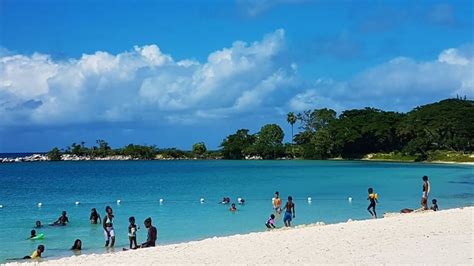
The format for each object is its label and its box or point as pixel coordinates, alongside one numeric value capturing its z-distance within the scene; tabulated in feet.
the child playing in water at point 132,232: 66.33
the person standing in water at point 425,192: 80.34
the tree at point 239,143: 470.80
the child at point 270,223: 80.48
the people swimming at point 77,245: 70.13
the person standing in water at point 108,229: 69.62
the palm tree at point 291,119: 457.27
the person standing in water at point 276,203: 93.67
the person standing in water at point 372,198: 88.33
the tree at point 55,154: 555.28
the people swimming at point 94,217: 92.89
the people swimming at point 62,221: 93.83
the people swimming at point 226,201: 122.52
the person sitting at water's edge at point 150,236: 63.16
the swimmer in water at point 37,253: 63.98
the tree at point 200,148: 512.63
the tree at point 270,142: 452.76
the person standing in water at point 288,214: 79.82
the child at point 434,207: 88.05
